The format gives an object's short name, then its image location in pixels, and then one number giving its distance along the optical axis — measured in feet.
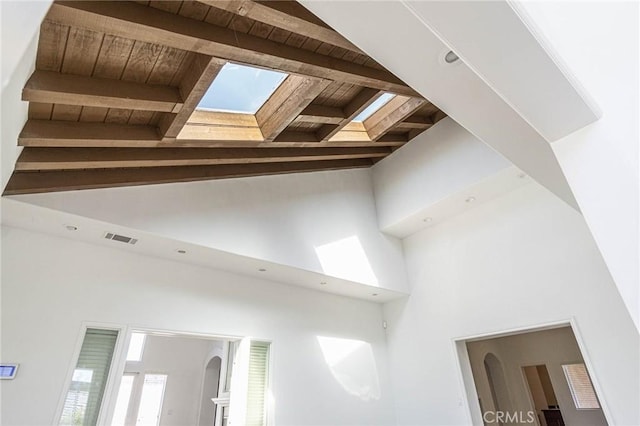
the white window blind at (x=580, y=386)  23.82
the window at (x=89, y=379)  12.49
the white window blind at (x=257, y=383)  16.09
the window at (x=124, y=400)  27.07
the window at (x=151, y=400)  27.63
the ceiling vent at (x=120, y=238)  13.74
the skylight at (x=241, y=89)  10.34
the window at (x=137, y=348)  27.99
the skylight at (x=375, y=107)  14.99
